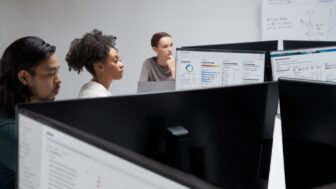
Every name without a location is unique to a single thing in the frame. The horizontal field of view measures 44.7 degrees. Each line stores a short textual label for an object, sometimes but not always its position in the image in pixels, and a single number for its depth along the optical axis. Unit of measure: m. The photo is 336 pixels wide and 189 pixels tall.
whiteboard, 3.94
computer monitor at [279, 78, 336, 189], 0.98
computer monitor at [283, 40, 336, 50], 2.31
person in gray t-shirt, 3.49
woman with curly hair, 2.23
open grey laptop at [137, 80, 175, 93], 2.46
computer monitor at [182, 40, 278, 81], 2.40
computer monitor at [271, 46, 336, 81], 2.24
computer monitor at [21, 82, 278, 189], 0.90
